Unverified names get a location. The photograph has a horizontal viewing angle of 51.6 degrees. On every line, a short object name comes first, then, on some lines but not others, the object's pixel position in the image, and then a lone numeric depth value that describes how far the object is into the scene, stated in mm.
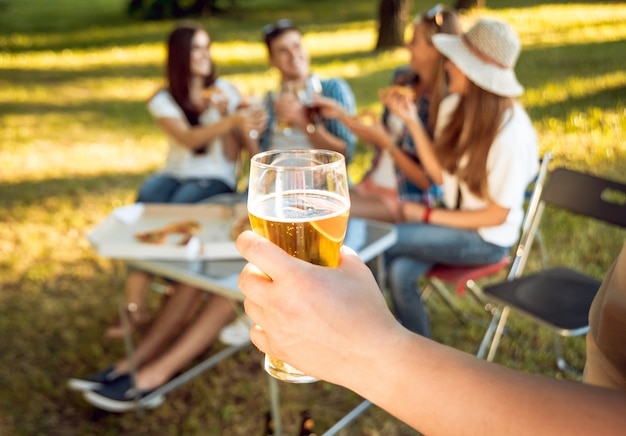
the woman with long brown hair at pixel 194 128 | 3717
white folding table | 2316
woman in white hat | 2836
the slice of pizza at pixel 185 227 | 2543
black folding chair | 2559
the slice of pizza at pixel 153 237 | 2418
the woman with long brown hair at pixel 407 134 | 3307
